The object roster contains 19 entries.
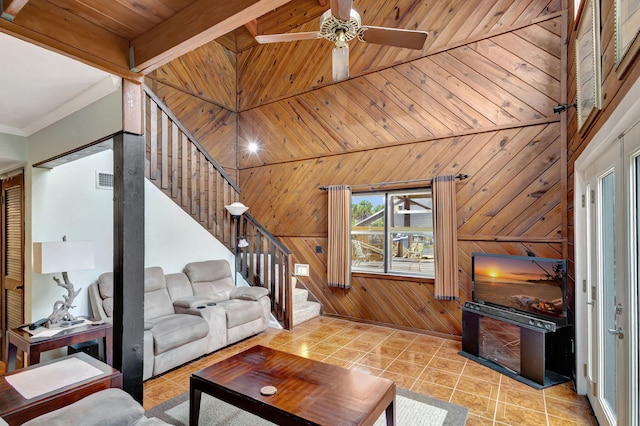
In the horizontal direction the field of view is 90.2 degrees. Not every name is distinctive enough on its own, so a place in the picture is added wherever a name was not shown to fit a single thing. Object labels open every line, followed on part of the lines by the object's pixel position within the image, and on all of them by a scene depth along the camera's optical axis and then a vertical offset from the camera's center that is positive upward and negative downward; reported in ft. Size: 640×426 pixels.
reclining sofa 10.64 -3.78
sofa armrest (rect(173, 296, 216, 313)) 12.73 -3.50
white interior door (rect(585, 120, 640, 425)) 5.66 -1.47
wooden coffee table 5.90 -3.67
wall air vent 12.03 +1.41
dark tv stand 9.98 -4.46
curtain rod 14.03 +1.62
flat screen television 10.37 -2.45
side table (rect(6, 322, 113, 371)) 8.26 -3.39
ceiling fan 8.74 +5.36
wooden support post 7.09 -1.01
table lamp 8.70 -1.24
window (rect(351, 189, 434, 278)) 15.66 -0.89
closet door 10.99 -1.28
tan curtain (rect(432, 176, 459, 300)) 14.08 -1.08
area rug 8.00 -5.19
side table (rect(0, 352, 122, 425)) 5.58 -3.41
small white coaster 6.47 -3.59
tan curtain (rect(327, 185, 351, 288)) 16.87 -1.16
